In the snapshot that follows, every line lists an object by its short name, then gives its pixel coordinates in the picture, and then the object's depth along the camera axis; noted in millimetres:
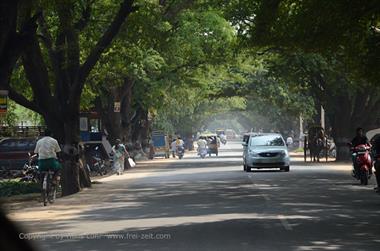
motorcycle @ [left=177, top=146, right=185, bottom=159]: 59728
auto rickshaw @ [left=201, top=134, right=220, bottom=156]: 68438
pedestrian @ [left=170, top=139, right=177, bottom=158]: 62656
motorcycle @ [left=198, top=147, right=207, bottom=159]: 60938
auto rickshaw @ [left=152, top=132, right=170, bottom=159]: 59719
